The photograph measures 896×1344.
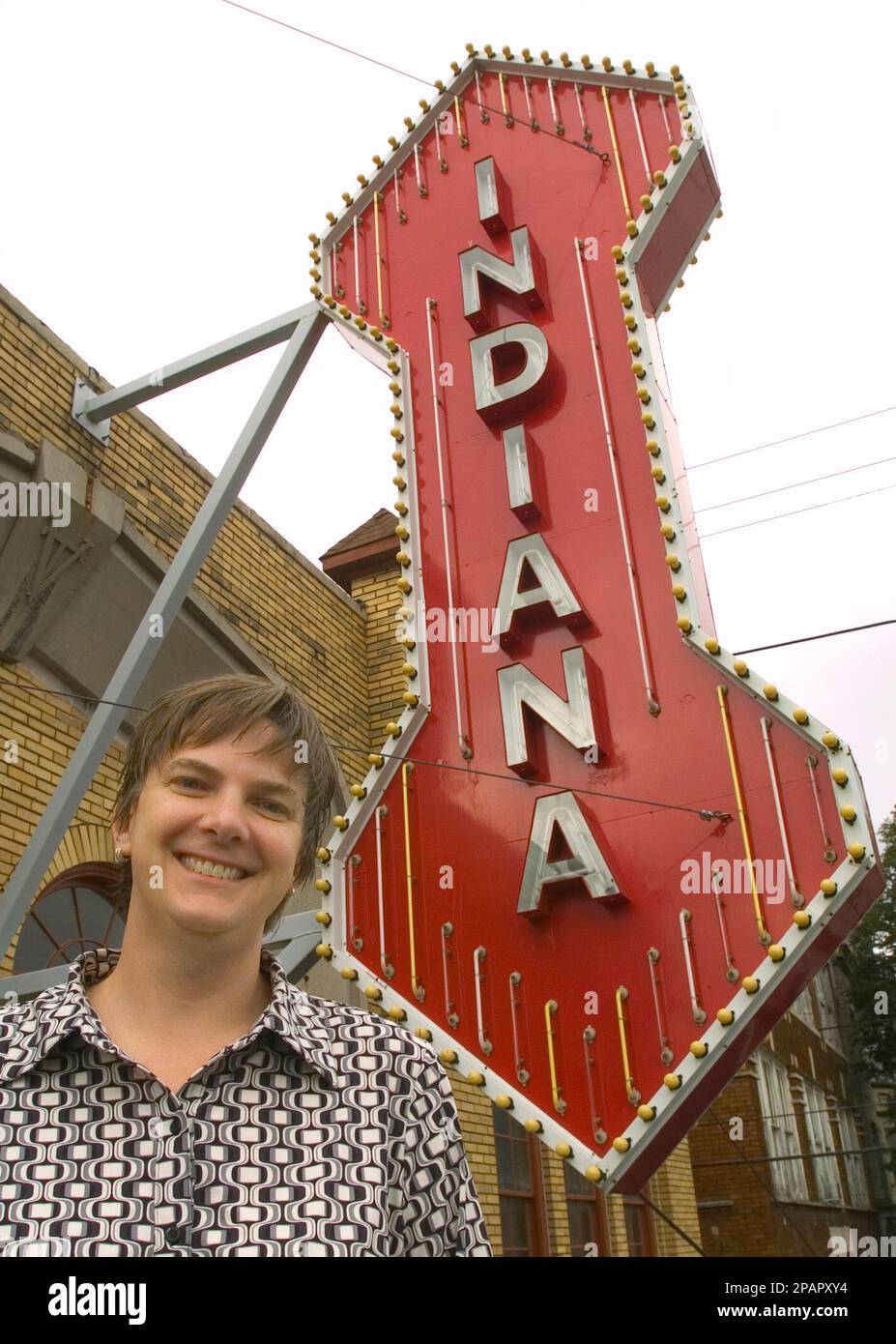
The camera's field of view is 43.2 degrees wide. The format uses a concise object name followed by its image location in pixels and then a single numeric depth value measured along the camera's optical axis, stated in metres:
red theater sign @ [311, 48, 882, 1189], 4.47
